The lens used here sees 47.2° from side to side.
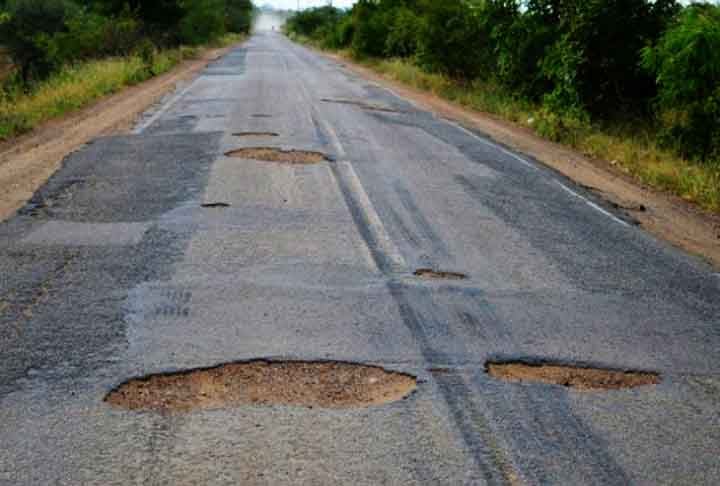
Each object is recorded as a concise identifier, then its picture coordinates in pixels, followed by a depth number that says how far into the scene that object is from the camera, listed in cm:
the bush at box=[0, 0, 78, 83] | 2608
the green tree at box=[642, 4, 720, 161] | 1198
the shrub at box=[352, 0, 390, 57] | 3881
